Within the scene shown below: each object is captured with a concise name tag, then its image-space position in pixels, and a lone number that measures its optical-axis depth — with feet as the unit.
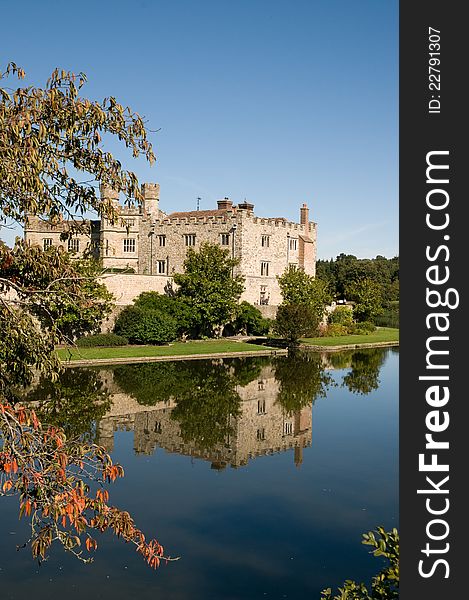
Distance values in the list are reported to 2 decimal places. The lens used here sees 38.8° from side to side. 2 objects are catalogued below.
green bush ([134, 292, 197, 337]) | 122.62
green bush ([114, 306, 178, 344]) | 113.19
